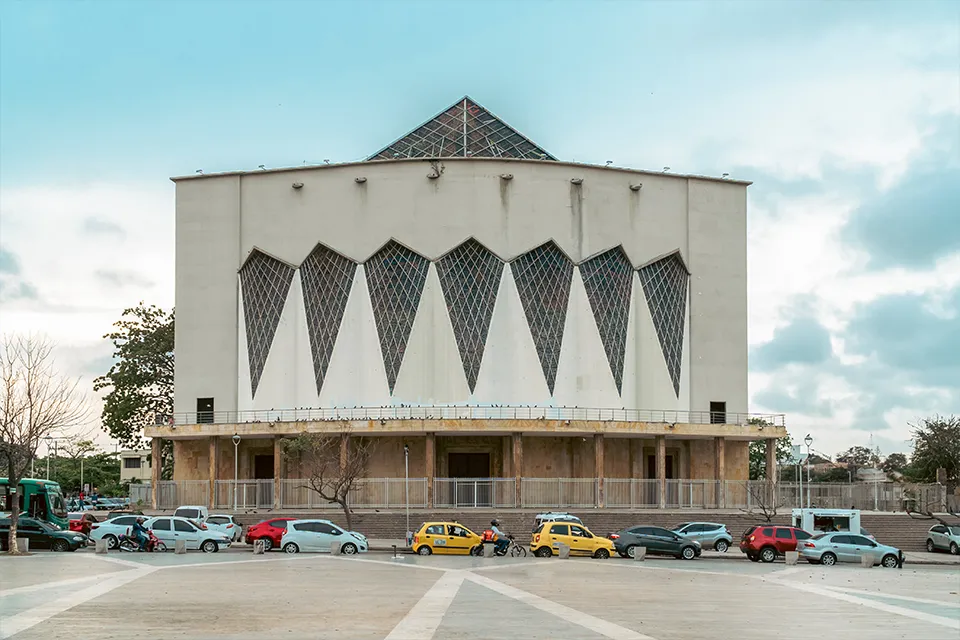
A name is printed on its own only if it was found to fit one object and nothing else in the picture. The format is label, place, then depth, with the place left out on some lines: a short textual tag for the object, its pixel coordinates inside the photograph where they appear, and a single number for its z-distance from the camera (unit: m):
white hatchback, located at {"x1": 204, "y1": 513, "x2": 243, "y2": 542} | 44.22
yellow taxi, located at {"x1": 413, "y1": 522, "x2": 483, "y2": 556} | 39.47
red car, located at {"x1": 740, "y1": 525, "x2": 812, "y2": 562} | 39.28
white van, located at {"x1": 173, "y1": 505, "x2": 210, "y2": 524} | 45.53
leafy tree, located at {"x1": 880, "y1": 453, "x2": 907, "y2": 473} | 119.62
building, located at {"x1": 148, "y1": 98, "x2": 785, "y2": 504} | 57.34
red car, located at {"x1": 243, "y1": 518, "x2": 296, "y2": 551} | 41.09
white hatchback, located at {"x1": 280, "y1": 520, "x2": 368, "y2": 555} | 40.09
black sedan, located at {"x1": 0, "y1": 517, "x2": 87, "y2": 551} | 40.97
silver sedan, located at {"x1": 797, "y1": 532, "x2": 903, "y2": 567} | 37.81
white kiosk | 44.55
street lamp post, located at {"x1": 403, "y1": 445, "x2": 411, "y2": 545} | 51.59
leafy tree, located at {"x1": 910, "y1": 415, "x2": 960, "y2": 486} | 68.81
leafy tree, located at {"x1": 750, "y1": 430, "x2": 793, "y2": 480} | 86.75
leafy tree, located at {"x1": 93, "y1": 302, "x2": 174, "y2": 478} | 67.81
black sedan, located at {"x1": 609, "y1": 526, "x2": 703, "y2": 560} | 39.59
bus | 47.22
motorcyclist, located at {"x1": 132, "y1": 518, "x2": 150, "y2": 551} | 39.38
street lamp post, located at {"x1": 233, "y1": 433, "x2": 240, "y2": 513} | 54.41
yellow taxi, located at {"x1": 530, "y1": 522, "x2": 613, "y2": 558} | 39.34
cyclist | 39.16
